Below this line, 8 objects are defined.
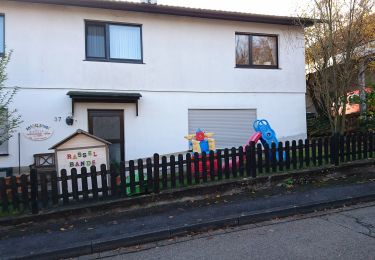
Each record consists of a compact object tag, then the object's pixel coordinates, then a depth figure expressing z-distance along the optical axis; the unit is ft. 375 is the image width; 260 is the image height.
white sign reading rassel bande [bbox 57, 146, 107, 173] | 25.16
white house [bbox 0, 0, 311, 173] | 34.63
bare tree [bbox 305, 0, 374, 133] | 34.46
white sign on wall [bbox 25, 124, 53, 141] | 34.12
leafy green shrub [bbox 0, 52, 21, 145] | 29.59
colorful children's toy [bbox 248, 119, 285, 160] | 33.60
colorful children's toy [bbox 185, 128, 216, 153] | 32.84
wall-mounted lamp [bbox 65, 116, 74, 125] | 35.22
